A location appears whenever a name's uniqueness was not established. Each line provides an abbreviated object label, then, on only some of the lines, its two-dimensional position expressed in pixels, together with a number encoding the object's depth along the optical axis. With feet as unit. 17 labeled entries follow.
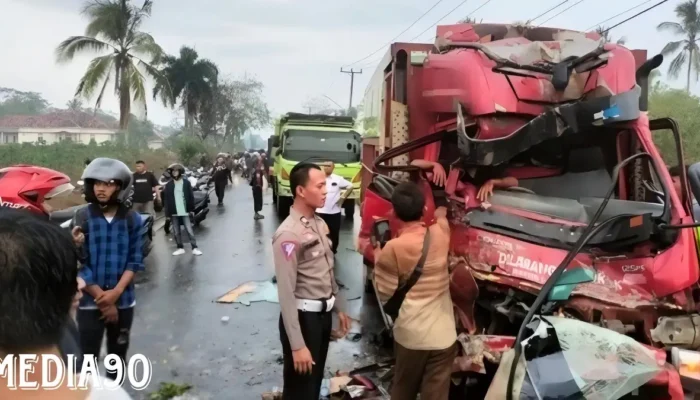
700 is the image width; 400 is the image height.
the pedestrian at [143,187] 36.99
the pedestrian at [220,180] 58.85
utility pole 193.77
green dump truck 47.83
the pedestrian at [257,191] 47.62
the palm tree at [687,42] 106.63
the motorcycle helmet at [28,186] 10.85
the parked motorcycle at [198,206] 40.84
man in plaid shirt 11.43
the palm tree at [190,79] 127.13
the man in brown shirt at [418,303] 10.61
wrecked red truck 9.81
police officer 10.18
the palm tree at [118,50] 80.48
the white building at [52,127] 165.07
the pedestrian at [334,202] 25.96
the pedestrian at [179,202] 32.37
